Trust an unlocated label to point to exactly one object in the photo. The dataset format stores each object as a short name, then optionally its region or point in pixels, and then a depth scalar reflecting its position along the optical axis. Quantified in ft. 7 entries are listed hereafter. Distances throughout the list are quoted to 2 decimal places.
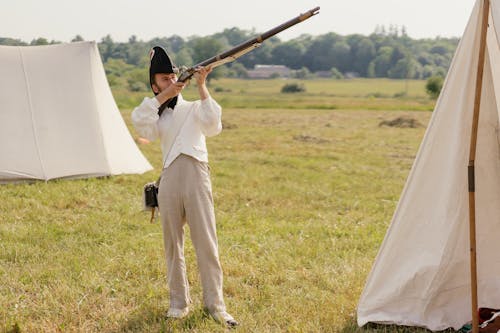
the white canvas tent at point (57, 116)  35.47
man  14.62
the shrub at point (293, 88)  203.05
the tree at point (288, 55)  307.58
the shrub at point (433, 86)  167.67
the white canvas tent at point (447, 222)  14.19
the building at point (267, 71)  273.54
